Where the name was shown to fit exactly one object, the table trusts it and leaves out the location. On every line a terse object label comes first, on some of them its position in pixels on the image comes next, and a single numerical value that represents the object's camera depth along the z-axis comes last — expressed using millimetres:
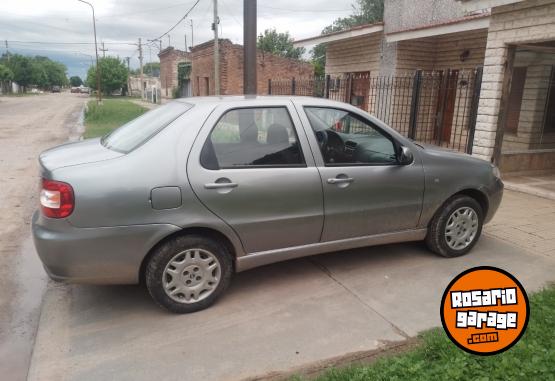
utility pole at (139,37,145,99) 56675
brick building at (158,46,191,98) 39116
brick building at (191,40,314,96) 20344
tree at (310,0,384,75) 36781
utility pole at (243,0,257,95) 6559
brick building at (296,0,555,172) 7176
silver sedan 3000
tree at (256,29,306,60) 44938
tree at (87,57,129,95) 69062
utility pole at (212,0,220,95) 16884
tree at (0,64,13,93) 59281
